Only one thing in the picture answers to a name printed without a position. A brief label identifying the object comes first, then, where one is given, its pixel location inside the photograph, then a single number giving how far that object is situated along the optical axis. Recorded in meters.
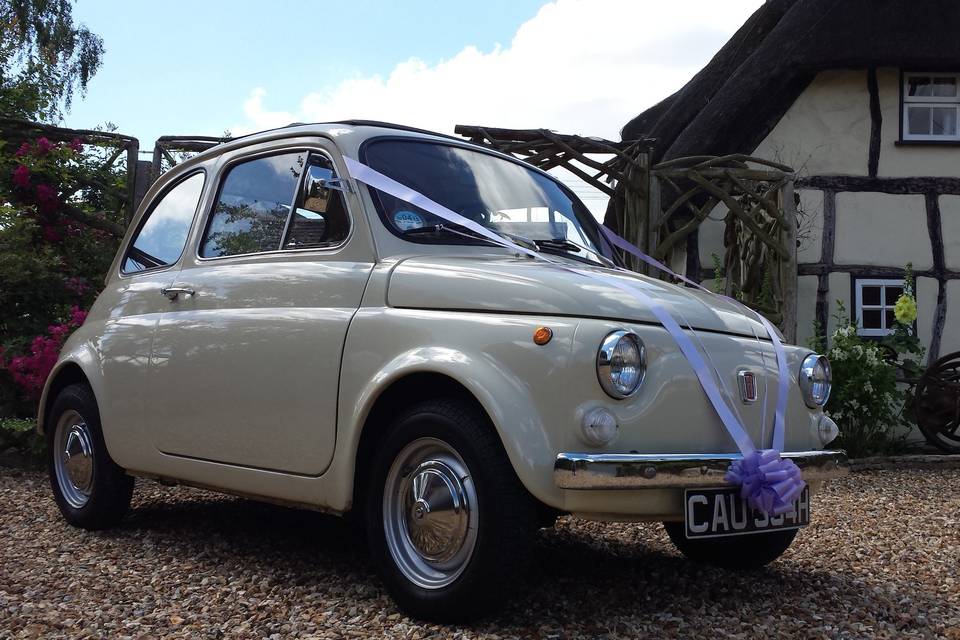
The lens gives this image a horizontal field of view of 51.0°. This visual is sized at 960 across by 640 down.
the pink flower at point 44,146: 9.00
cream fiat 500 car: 3.07
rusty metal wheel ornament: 9.71
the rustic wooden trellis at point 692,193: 9.43
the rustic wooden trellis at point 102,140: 9.36
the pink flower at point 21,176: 8.83
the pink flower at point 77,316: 7.45
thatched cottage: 11.47
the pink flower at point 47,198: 8.95
